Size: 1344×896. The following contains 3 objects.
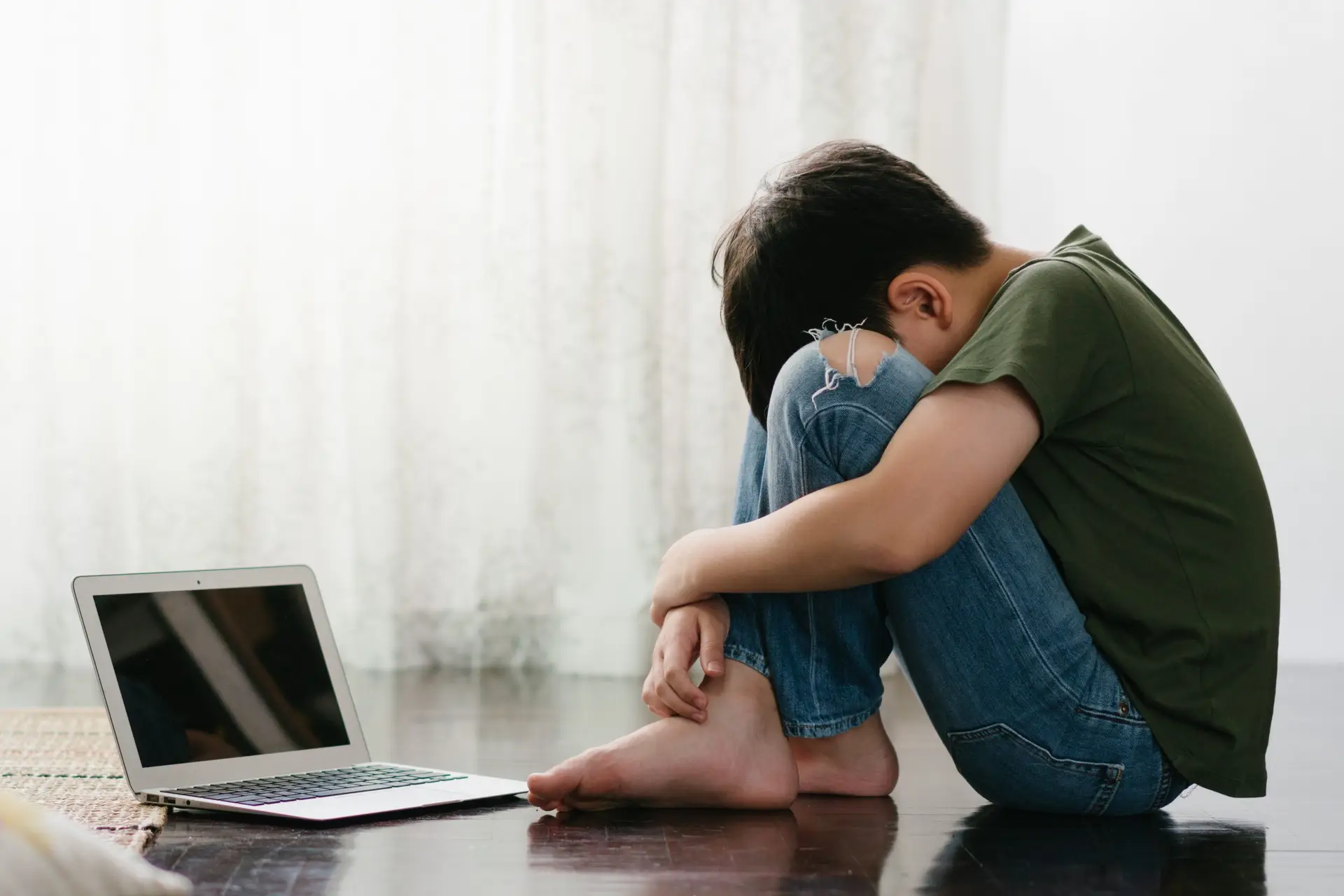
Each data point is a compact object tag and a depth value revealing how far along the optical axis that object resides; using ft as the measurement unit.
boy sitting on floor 9.21
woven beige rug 9.51
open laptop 9.75
